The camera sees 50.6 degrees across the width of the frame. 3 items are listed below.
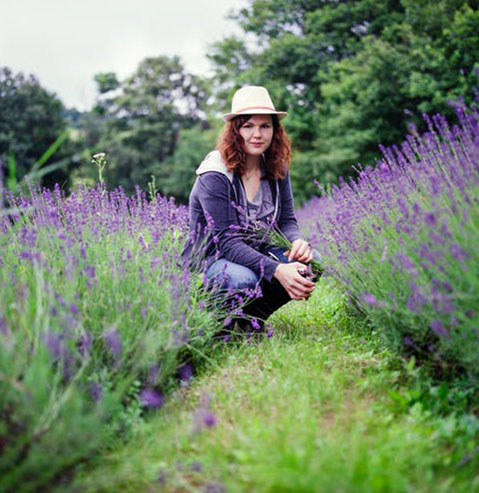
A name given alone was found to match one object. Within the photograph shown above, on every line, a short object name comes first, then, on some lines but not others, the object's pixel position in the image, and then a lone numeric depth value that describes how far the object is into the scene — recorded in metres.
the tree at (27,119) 21.72
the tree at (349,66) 10.57
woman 2.93
